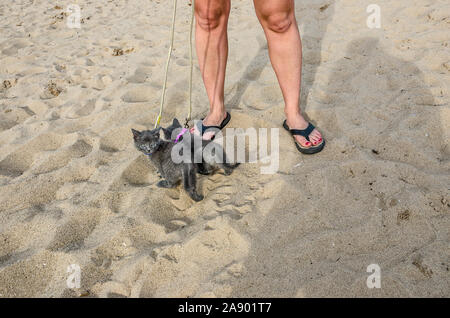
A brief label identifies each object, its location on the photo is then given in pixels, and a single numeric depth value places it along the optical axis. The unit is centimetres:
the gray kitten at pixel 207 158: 201
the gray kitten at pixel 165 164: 193
